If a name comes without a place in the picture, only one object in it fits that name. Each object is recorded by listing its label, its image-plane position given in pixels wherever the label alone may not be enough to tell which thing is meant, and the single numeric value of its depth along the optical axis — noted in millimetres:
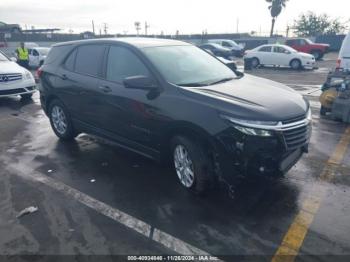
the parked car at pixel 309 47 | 25703
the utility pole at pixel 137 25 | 54391
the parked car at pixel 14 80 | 9555
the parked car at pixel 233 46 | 32344
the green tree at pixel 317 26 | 53625
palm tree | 49469
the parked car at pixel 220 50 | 28156
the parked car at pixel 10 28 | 33969
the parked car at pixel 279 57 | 19875
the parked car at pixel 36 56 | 20731
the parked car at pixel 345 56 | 8414
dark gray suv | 3461
